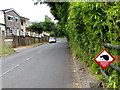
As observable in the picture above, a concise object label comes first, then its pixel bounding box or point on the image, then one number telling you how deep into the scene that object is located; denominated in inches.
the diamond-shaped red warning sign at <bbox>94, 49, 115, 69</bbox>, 142.2
